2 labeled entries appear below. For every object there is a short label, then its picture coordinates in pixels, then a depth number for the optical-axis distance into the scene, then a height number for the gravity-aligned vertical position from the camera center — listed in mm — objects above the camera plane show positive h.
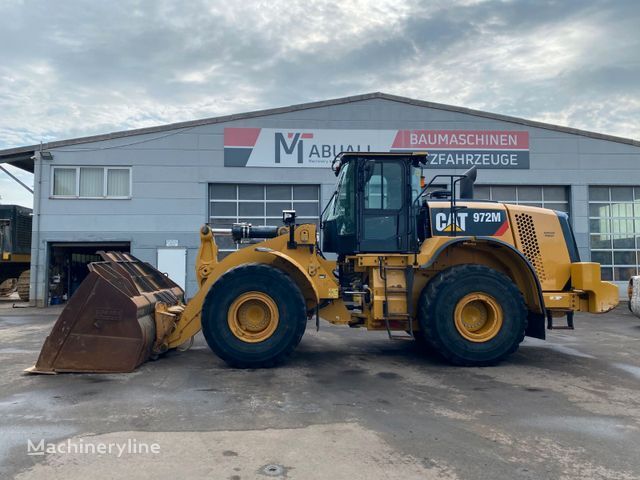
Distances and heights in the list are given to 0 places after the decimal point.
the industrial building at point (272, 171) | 18203 +3378
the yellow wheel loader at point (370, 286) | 6629 -349
